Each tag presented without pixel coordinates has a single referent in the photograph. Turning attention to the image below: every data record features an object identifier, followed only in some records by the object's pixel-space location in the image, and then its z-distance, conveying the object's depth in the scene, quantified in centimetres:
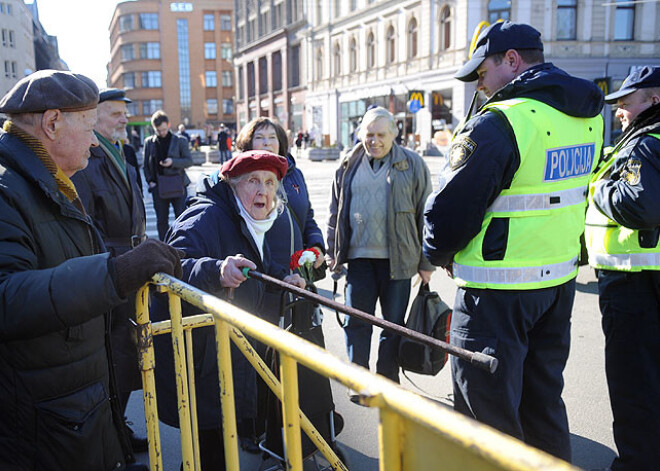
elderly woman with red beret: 251
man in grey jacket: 383
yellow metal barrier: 85
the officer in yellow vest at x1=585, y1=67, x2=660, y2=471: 266
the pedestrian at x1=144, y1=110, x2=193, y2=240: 788
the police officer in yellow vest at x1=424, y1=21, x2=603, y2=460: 231
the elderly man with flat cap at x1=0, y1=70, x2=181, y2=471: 160
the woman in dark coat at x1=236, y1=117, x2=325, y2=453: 298
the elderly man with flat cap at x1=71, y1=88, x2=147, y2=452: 328
